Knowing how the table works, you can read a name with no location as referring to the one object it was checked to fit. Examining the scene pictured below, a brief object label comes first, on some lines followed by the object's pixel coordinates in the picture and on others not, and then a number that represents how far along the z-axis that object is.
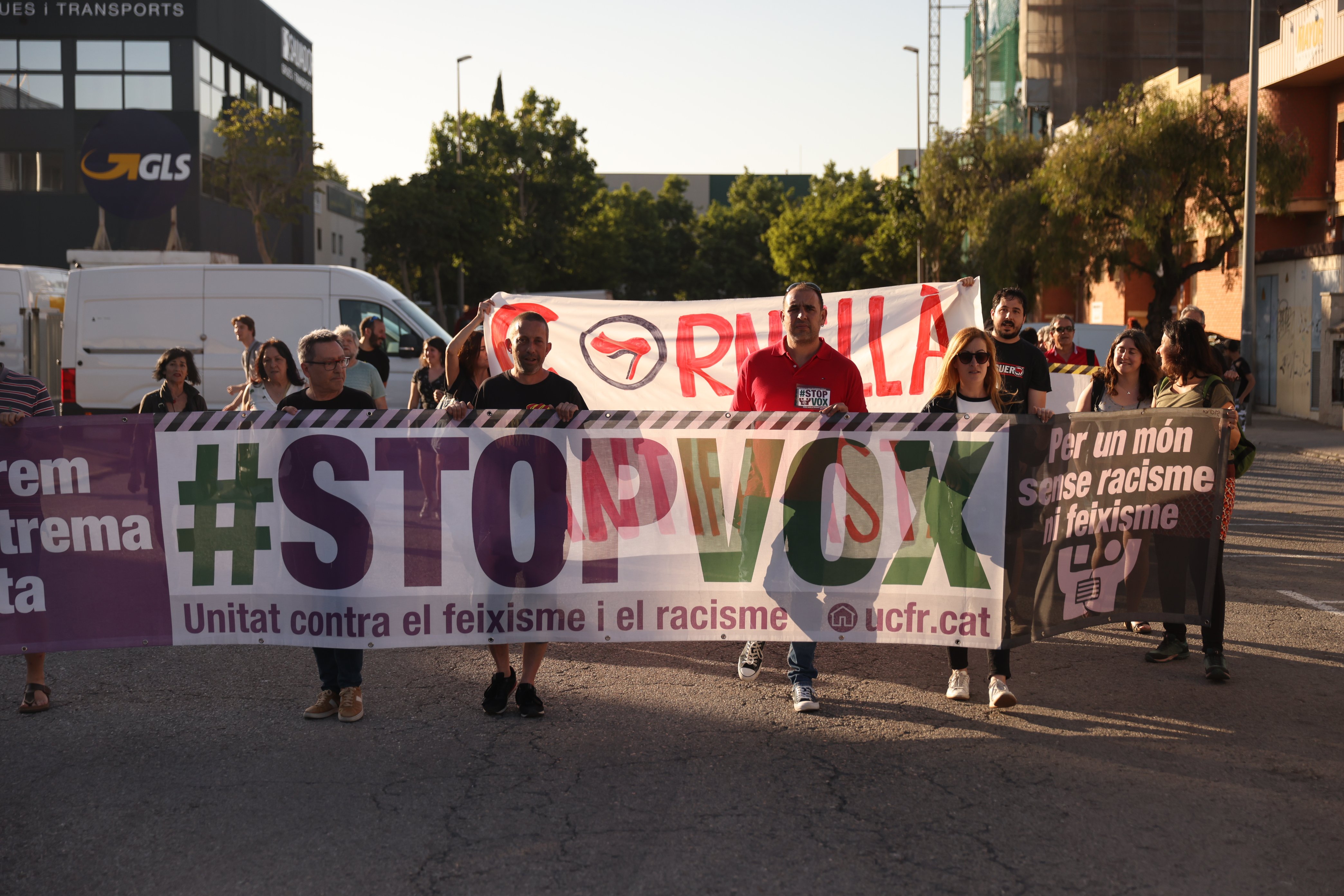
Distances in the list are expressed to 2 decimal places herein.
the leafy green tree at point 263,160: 41.00
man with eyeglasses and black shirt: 5.82
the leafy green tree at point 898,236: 48.53
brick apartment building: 26.55
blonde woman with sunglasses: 6.21
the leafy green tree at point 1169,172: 28.81
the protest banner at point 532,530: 5.88
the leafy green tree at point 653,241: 84.06
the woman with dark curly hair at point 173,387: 9.20
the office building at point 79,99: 41.12
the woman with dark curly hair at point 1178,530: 6.34
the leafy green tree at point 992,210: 34.22
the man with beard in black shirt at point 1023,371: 7.28
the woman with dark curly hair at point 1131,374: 7.50
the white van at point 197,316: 16.75
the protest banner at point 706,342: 10.19
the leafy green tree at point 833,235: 68.25
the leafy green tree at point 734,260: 87.19
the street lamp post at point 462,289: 48.81
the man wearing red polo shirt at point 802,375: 6.05
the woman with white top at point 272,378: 7.53
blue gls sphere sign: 40.69
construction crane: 82.44
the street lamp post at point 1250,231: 23.31
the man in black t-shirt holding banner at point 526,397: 5.88
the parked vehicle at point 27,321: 20.42
